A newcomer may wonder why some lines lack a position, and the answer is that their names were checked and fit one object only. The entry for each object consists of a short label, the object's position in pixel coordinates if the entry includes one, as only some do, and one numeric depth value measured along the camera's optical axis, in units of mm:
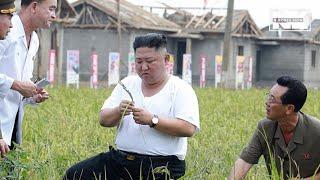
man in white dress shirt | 4656
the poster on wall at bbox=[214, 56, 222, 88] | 29786
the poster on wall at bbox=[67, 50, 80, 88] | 22953
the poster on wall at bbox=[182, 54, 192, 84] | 26428
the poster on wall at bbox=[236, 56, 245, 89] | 29989
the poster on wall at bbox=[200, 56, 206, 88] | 26781
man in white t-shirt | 4594
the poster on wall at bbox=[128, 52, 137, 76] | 23552
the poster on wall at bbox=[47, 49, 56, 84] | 20938
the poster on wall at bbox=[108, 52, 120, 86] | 24000
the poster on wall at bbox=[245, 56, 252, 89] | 31414
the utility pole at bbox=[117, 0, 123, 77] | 29472
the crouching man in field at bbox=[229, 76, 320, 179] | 4703
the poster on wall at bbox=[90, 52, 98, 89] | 22348
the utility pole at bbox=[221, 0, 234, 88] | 26814
